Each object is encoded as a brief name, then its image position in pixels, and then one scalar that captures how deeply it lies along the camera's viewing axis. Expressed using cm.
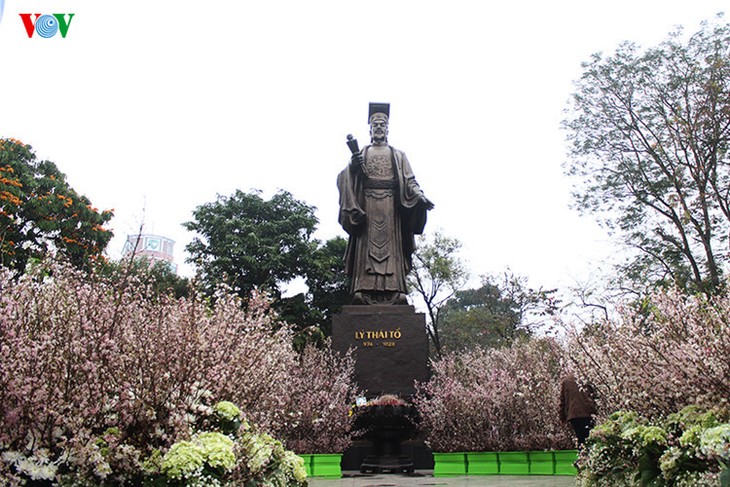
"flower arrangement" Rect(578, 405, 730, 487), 329
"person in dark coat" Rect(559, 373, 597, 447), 679
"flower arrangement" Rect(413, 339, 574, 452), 813
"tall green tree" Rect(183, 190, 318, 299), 2669
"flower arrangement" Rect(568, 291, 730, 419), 387
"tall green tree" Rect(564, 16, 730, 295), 1694
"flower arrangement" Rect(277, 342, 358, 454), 822
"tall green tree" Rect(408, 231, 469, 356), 2825
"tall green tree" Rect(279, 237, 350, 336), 2645
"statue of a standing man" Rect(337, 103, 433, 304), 1091
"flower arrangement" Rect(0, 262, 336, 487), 319
